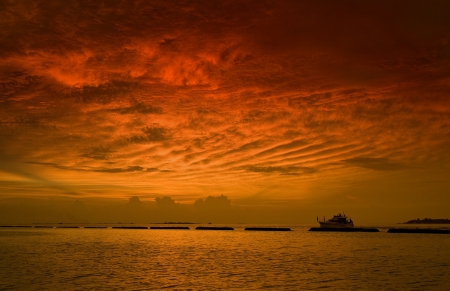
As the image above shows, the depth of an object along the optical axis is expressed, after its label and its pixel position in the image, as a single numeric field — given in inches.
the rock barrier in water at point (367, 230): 7223.4
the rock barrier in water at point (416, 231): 6473.9
